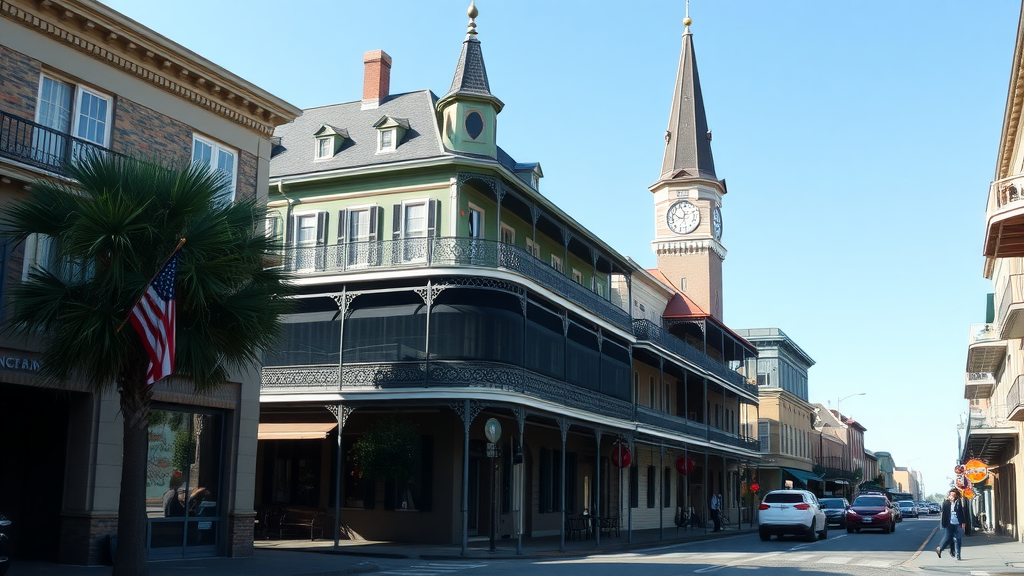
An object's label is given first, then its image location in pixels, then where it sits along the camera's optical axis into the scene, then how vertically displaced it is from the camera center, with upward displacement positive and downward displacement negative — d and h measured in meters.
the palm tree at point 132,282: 12.92 +2.27
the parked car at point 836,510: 43.56 -1.88
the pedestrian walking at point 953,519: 21.92 -1.10
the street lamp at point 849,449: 97.50 +1.78
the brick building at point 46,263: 15.45 +2.61
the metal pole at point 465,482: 22.10 -0.51
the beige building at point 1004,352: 18.92 +4.18
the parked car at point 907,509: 79.31 -3.20
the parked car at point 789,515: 28.75 -1.41
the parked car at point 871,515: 37.50 -1.78
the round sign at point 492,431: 22.38 +0.65
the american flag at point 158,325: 12.68 +1.61
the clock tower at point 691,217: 57.41 +14.20
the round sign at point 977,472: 24.62 -0.08
